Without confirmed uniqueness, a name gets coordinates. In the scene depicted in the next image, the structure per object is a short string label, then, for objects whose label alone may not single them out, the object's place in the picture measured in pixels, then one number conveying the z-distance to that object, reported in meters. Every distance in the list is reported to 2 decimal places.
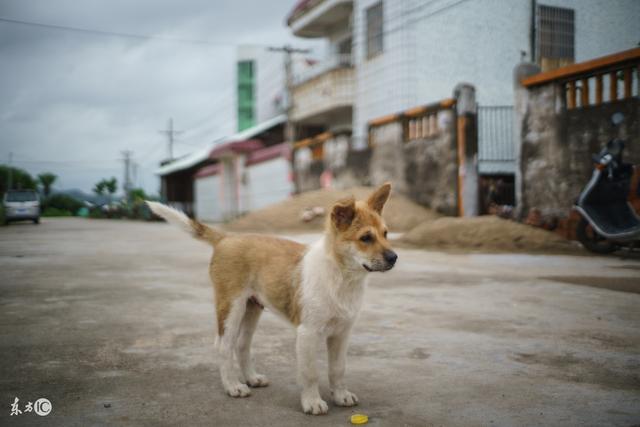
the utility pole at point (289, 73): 22.14
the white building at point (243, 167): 23.53
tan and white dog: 2.74
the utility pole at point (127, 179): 47.17
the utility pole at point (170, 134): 45.92
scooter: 8.63
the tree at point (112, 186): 48.09
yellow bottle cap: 2.51
